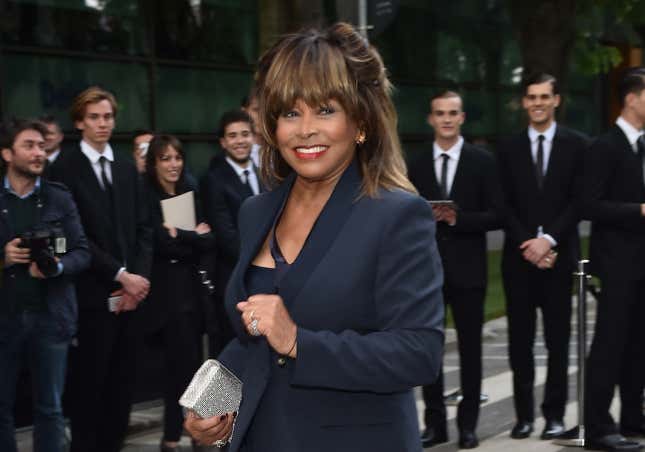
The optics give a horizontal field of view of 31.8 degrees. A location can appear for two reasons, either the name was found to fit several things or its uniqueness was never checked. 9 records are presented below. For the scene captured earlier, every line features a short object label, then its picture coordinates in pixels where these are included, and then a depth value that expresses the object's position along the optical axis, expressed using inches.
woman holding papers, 274.5
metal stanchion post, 278.7
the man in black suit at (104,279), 256.8
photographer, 233.9
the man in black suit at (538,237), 285.7
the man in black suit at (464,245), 280.5
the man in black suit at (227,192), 287.6
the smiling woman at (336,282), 101.9
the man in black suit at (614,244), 271.0
